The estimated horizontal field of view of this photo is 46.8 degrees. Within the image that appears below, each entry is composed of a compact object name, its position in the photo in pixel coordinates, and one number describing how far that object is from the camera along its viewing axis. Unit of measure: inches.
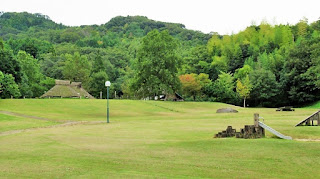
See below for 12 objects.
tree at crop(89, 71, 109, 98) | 3777.1
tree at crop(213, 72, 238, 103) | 3550.7
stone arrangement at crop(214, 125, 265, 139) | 753.0
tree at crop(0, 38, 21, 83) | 2657.5
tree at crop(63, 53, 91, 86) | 3860.7
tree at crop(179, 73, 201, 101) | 3467.0
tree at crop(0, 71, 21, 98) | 2469.5
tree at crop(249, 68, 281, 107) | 3388.3
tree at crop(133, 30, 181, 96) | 2945.4
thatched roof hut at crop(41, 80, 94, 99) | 2925.7
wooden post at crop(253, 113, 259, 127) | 778.2
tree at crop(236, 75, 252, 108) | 3390.7
